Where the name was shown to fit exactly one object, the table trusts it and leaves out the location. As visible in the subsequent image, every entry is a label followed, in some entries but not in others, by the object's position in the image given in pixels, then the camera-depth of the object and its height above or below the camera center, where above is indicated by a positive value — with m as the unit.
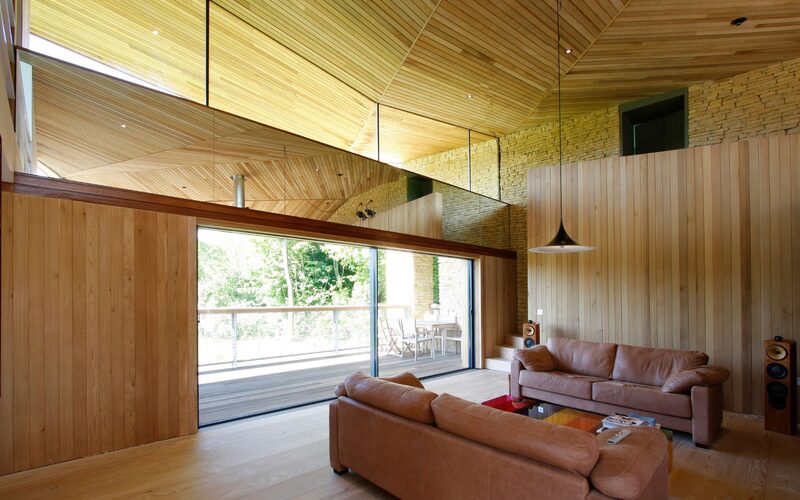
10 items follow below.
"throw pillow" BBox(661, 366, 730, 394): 3.88 -1.26
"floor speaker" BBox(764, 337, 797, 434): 4.20 -1.45
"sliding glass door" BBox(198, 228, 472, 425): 6.21 -1.31
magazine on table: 3.40 -1.47
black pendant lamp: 4.04 +0.06
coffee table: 3.53 -1.59
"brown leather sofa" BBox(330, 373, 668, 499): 1.90 -1.09
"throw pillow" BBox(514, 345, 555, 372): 5.24 -1.41
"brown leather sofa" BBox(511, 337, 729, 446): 3.89 -1.49
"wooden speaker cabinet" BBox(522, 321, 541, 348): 6.62 -1.35
